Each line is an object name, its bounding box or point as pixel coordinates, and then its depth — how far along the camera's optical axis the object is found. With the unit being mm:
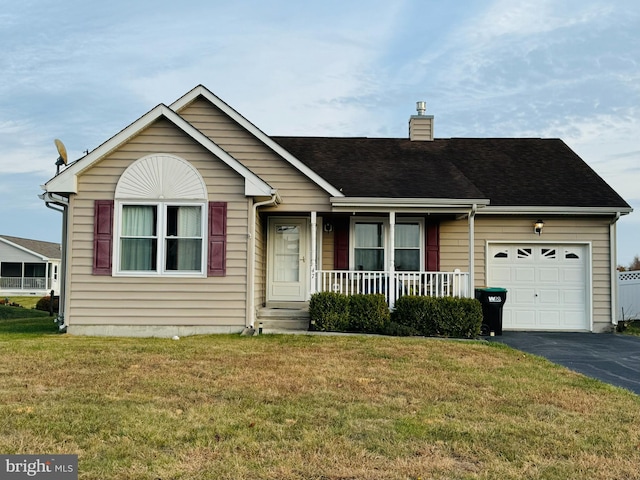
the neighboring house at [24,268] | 41094
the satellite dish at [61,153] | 12622
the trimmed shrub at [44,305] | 25047
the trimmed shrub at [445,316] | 11727
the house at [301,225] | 11305
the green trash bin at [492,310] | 12648
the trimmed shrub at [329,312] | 11734
